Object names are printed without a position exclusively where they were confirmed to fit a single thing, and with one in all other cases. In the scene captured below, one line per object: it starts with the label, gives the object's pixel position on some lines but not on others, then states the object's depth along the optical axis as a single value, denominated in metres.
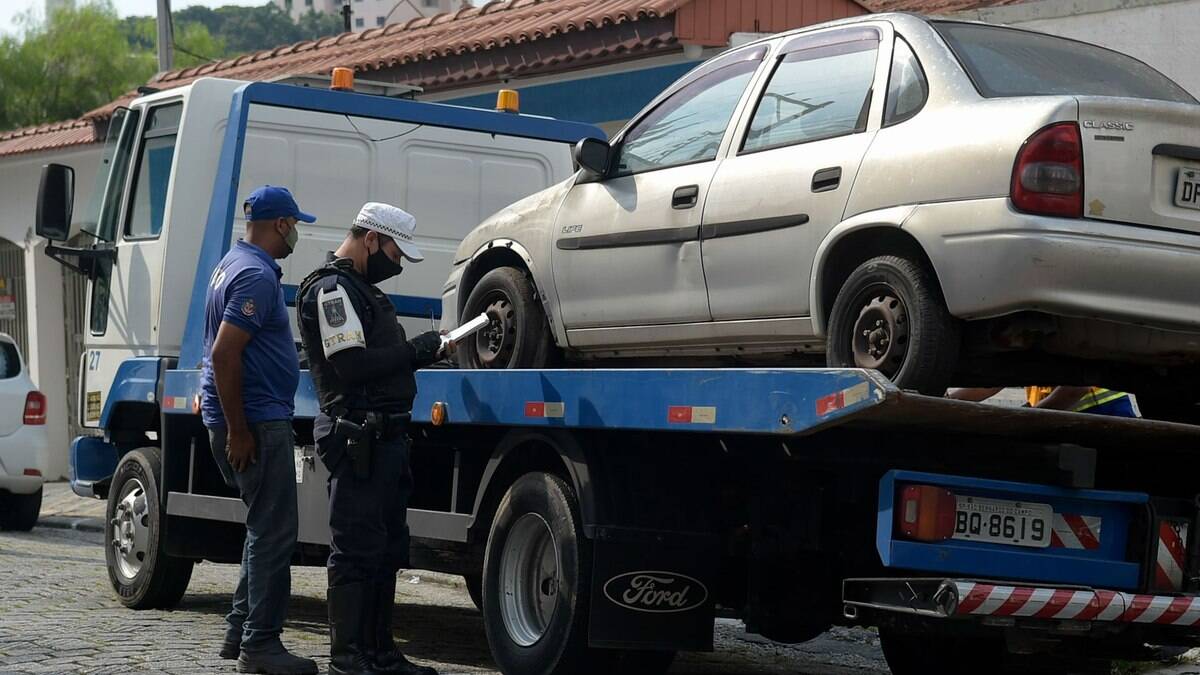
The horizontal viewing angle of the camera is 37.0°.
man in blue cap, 7.04
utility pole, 20.02
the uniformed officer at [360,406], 6.79
